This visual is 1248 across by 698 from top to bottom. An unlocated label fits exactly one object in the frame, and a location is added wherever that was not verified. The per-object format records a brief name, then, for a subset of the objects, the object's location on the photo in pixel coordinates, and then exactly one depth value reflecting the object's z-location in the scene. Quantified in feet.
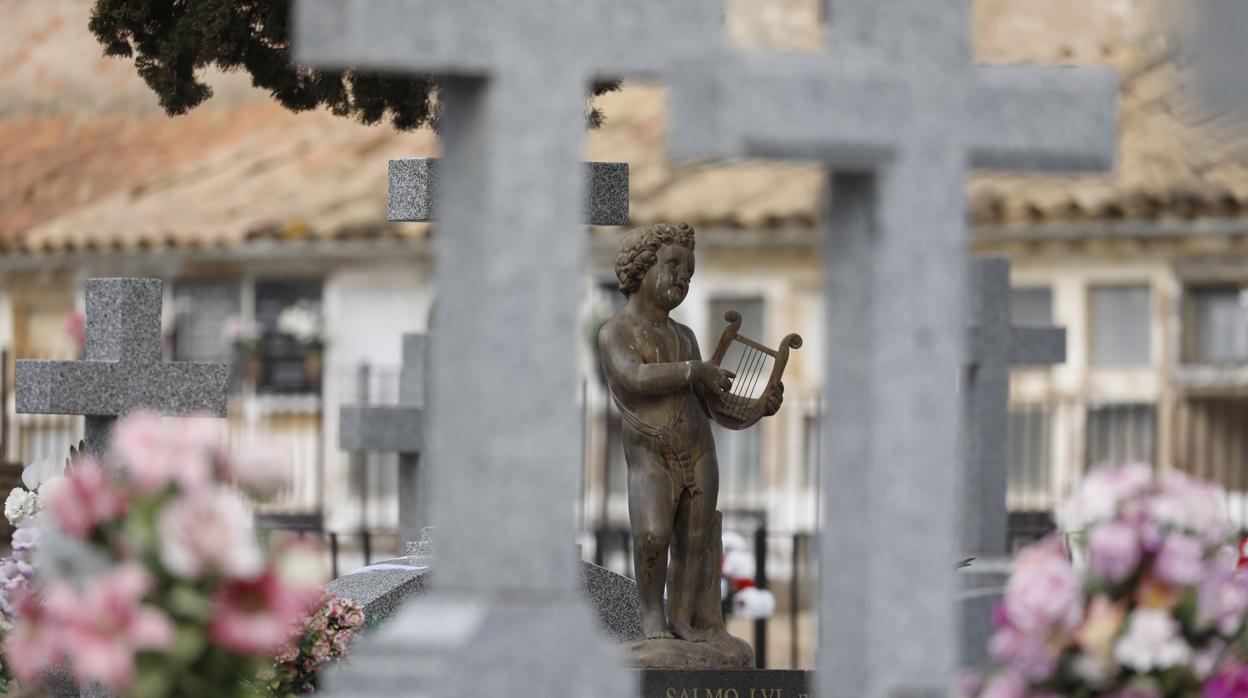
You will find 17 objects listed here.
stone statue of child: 51.16
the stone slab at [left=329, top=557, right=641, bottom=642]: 54.42
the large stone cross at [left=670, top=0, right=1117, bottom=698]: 31.45
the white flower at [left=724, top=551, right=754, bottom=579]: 74.90
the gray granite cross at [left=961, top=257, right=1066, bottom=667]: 77.46
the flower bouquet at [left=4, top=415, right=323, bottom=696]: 28.72
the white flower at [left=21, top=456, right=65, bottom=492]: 54.02
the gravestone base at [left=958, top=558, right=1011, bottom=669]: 65.62
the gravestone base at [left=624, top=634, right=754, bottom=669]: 51.28
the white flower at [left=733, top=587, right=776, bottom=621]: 74.35
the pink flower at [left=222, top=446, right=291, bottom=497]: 30.80
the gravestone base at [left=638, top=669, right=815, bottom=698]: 50.10
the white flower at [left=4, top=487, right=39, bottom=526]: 52.61
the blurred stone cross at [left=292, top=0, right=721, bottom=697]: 31.40
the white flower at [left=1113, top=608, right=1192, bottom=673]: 30.85
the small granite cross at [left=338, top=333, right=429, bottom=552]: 84.24
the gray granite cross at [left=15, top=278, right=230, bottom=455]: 57.18
